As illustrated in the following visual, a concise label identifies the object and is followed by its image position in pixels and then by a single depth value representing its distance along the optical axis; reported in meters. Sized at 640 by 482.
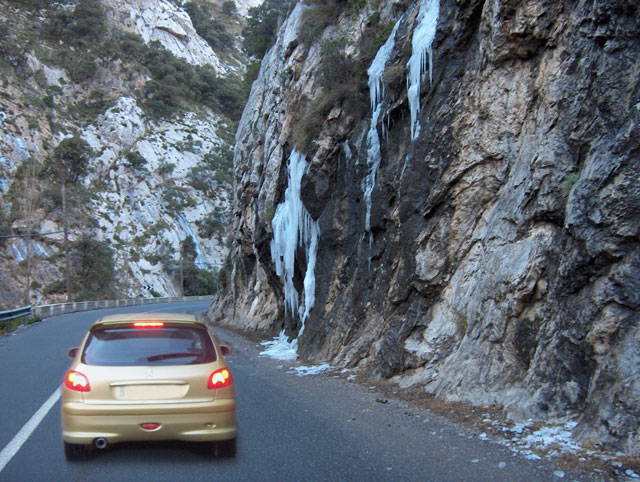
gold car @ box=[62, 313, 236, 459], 4.79
